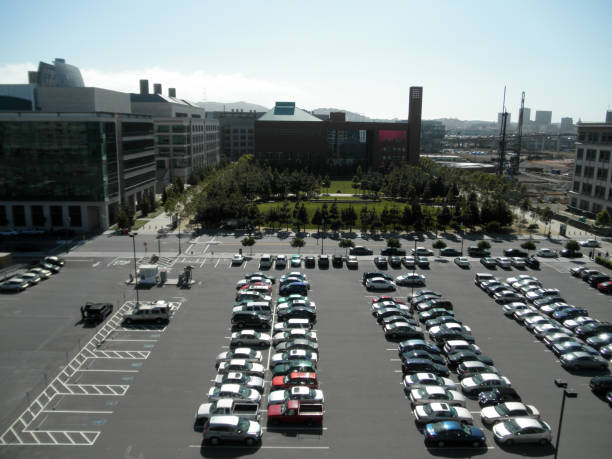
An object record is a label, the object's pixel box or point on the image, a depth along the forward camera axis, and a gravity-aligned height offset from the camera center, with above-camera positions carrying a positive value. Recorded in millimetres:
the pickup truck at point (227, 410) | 21312 -12158
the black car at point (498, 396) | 23062 -12151
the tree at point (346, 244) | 53281 -11420
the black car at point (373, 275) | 42009 -11806
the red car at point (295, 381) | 24047 -12117
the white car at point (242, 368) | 25109 -12025
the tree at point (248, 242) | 51522 -11107
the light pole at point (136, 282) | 36184 -12275
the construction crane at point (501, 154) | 132825 -2891
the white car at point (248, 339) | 29000 -12122
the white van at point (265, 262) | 46438 -12003
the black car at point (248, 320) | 31688 -11947
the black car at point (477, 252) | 52084 -11801
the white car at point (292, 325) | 31047 -12038
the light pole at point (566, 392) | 16581 -8580
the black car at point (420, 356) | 26578 -11926
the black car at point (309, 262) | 47175 -12019
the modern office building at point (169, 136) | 99562 +189
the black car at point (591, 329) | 31328 -11988
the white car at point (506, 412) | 21656 -12179
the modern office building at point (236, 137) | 162750 +283
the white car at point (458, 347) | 28047 -11954
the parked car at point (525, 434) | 20328 -12231
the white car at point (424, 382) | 24156 -12075
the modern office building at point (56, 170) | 58438 -4443
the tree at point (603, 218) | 64562 -9706
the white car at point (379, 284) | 39844 -11875
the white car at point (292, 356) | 26562 -12059
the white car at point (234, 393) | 22594 -12066
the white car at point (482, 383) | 24203 -12100
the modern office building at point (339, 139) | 129375 +276
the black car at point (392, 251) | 51406 -11734
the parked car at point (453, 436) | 20094 -12243
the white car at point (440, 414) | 21312 -12099
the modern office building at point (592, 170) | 70875 -3825
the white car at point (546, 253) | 51969 -11748
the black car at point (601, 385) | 24375 -12104
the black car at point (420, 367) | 25734 -12004
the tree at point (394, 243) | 52000 -10964
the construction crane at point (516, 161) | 151412 -5577
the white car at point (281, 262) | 46656 -11936
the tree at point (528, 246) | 52406 -11080
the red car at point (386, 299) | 36062 -11918
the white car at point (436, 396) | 22734 -12060
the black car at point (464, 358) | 26828 -12026
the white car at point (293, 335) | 29406 -12032
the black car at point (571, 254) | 52031 -11742
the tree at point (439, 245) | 53656 -11406
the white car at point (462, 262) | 47719 -11887
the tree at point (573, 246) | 52281 -10925
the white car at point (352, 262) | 47000 -11954
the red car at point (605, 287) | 40688 -11919
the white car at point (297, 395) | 22469 -12019
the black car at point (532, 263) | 47969 -11821
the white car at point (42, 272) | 41969 -12163
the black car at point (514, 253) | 51656 -11678
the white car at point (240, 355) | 26656 -12083
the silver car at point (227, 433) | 20062 -12278
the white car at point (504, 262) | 47750 -11851
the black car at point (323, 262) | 47288 -11989
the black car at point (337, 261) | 47312 -11898
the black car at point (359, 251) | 52062 -11929
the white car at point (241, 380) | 23812 -12077
